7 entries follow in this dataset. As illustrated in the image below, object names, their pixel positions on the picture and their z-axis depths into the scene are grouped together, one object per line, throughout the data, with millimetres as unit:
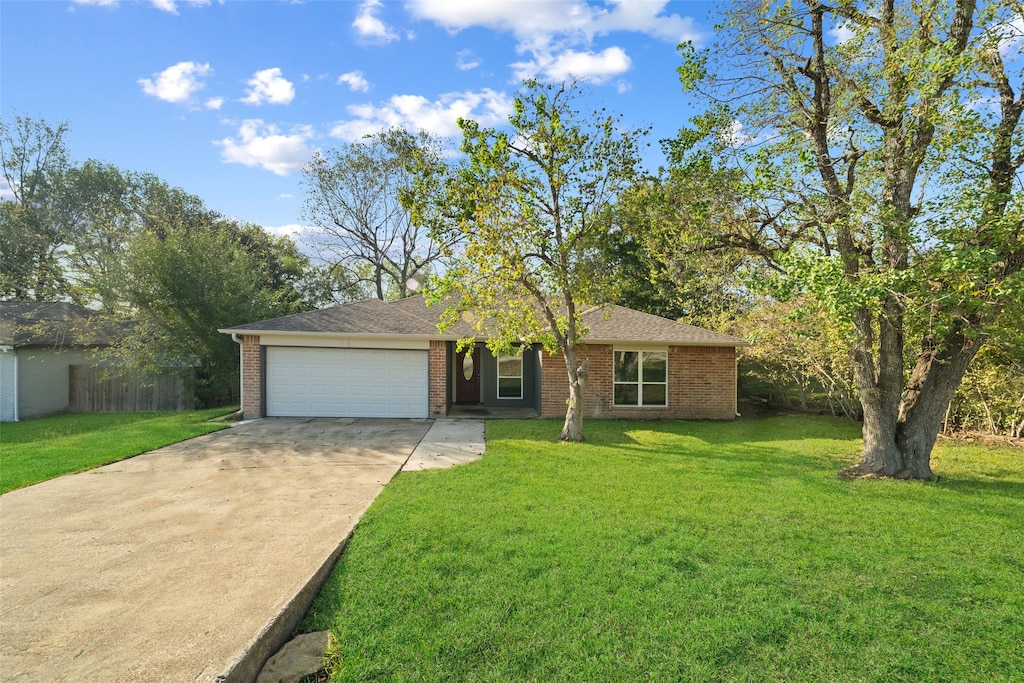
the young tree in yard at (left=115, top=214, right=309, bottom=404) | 15430
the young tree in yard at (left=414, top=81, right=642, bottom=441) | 8891
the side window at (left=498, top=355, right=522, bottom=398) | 15602
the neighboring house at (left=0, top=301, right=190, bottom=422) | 14570
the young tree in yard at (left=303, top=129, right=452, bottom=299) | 24641
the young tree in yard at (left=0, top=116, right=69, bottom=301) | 22688
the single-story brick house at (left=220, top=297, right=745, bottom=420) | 12898
